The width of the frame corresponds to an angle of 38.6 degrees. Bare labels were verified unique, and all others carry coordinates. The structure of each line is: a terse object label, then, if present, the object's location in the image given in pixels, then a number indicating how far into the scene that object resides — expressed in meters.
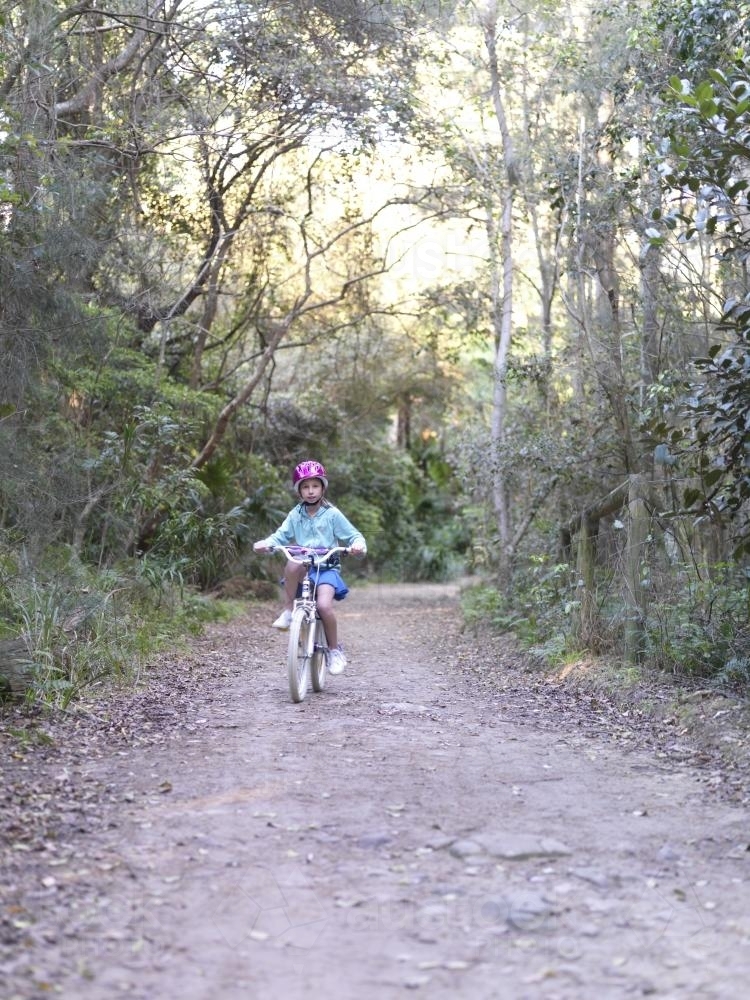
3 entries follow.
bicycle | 8.56
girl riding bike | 9.06
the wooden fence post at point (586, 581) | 10.36
